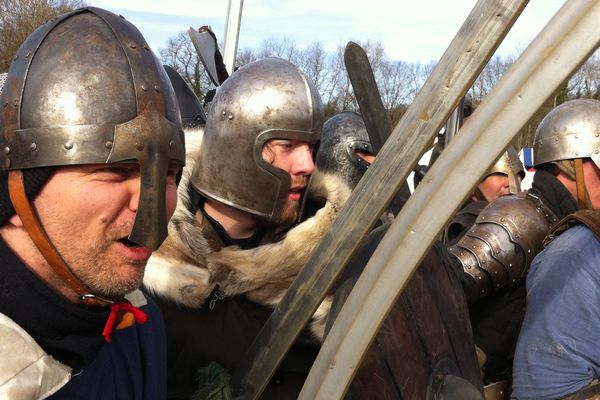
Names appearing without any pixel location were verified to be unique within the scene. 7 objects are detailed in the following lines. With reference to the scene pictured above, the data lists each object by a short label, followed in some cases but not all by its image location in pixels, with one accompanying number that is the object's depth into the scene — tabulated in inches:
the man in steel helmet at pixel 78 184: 53.0
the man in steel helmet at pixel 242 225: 87.9
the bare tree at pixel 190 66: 422.9
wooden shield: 55.3
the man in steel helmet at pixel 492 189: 139.3
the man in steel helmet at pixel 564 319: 84.9
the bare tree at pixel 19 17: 636.7
